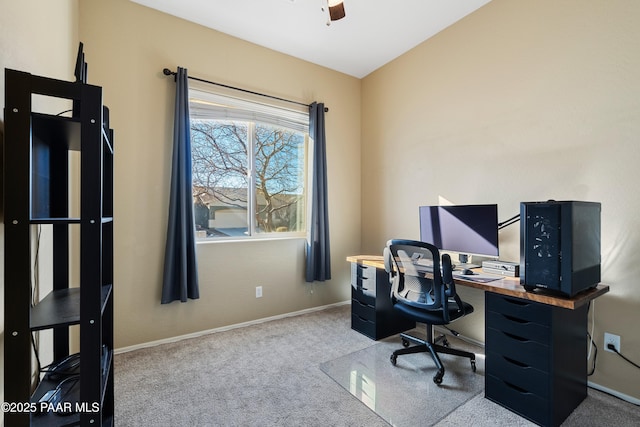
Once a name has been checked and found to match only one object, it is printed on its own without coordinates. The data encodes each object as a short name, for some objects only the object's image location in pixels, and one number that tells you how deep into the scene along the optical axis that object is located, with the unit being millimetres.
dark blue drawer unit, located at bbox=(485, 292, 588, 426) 1627
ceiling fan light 1730
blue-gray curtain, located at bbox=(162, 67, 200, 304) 2580
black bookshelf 879
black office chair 2018
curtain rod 2615
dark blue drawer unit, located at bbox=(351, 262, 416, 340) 2746
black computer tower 1618
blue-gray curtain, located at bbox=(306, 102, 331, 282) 3389
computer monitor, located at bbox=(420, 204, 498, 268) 2309
